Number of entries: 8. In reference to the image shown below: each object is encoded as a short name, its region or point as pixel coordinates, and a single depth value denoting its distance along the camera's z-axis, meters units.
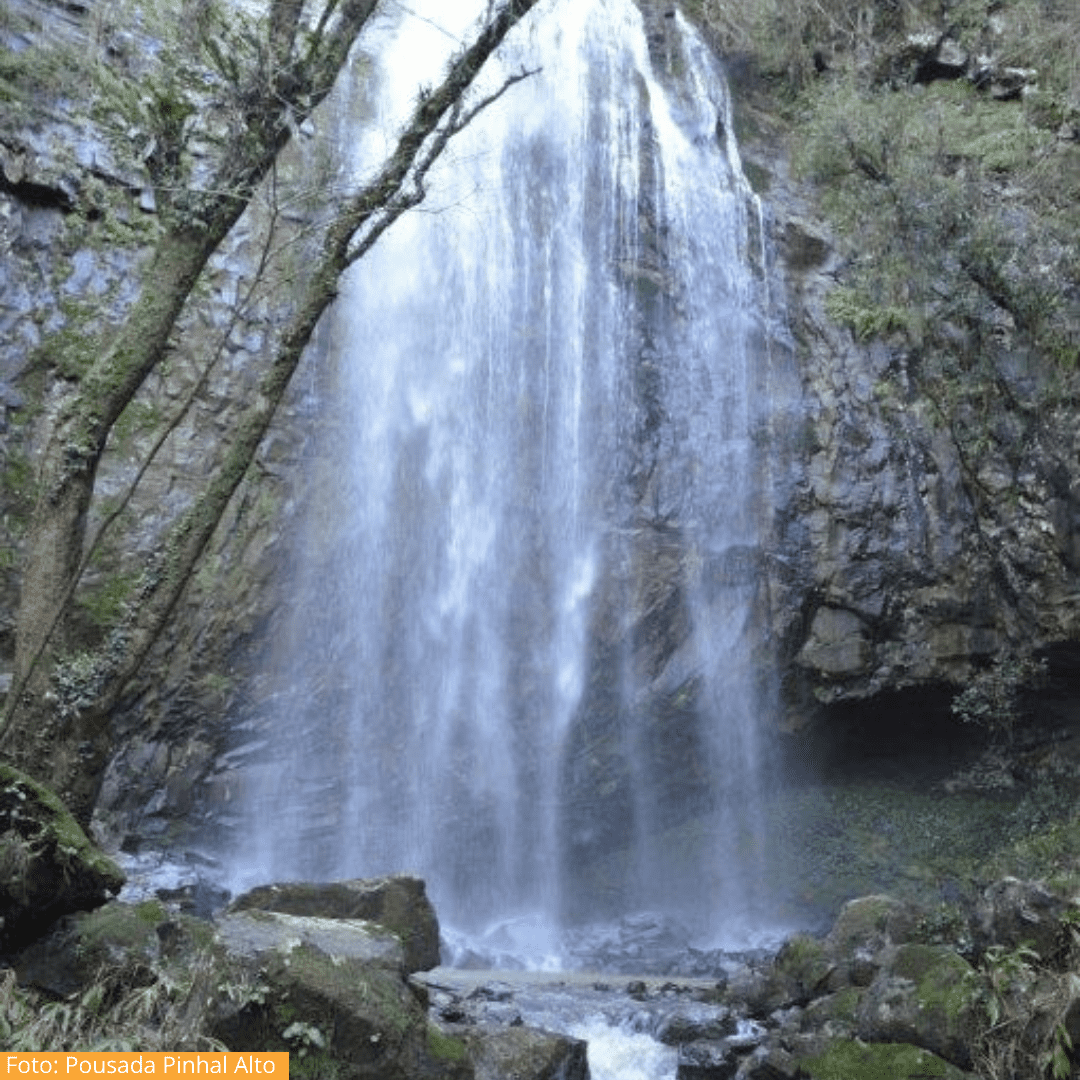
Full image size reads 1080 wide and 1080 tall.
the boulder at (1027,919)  5.95
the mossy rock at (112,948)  4.37
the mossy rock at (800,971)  7.72
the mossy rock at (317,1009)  4.35
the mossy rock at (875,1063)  5.35
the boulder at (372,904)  6.84
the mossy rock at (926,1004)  5.59
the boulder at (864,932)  7.56
